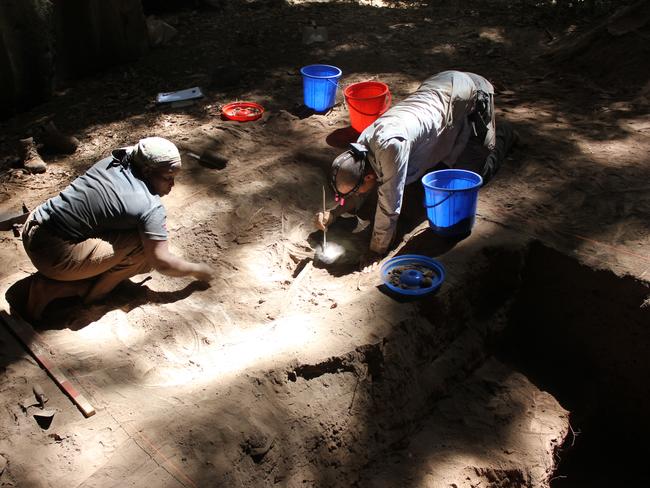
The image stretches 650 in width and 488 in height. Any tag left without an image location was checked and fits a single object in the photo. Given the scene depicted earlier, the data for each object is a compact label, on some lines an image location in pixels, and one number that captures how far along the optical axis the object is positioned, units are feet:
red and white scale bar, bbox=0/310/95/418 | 9.38
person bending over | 12.68
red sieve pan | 18.49
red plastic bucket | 16.44
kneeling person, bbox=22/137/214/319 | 11.05
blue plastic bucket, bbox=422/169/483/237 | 12.37
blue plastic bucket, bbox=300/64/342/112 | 17.97
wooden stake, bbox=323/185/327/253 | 14.55
